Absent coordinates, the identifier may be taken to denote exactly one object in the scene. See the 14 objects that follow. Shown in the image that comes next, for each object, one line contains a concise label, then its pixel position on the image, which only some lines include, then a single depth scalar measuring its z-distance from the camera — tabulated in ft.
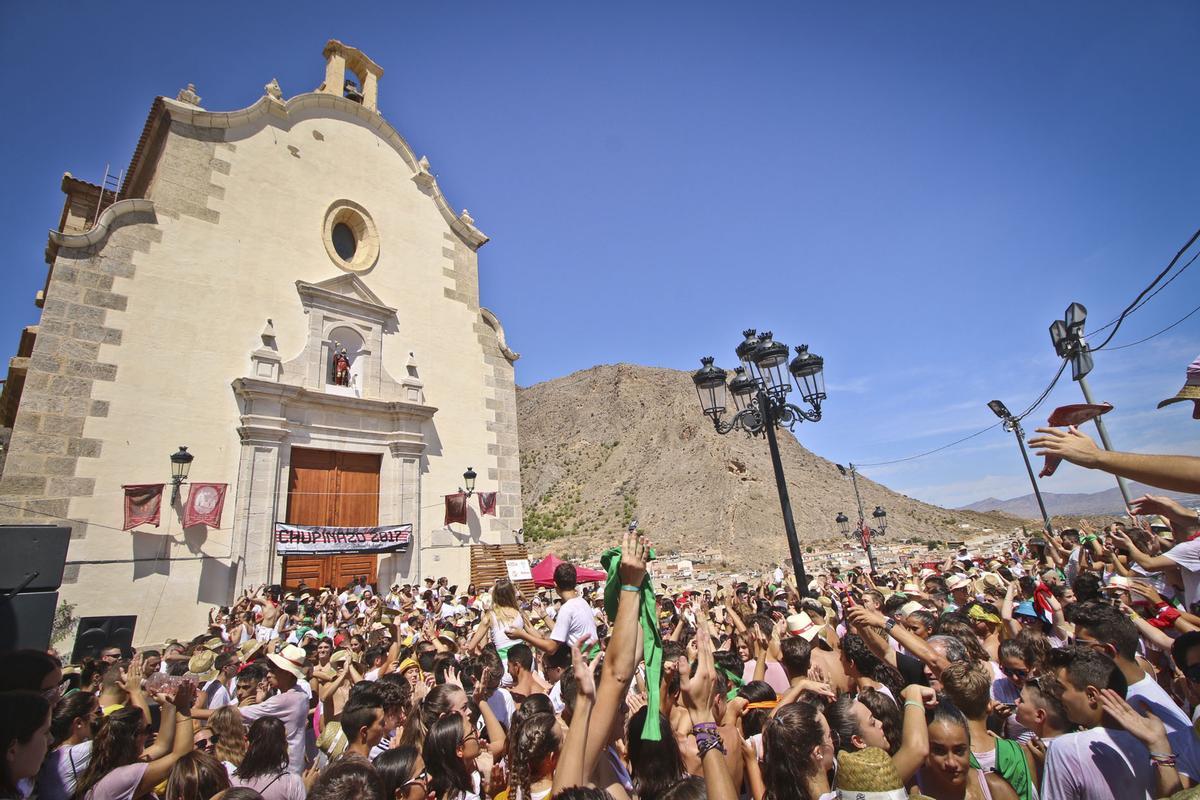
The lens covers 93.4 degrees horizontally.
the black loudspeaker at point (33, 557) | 15.05
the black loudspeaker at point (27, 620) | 14.52
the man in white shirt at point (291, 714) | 14.05
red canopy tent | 50.44
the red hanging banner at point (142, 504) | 34.14
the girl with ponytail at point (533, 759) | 9.13
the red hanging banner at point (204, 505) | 36.29
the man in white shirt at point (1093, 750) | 8.29
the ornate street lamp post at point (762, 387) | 26.72
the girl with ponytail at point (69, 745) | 10.41
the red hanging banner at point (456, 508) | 48.93
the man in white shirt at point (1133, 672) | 8.79
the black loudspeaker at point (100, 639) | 30.03
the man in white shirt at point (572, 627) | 15.55
